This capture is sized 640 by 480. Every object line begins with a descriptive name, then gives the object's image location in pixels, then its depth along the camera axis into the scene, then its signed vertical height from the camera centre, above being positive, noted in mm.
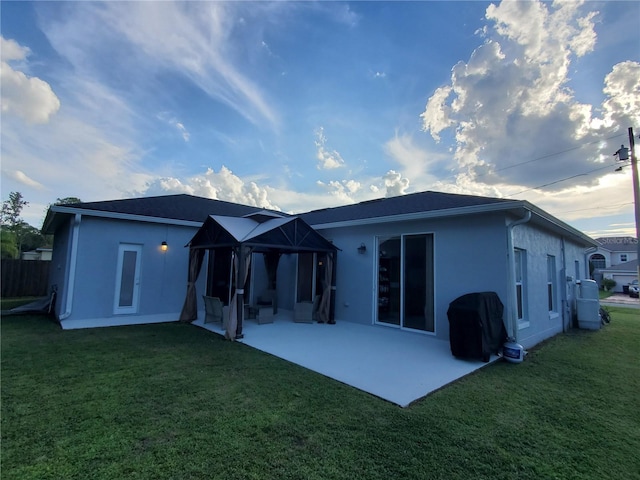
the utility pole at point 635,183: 11894 +3800
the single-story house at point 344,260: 6559 +147
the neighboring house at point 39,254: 23503 +261
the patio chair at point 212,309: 7857 -1303
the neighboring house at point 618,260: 31875 +1705
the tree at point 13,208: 36219 +6007
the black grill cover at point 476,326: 5323 -1056
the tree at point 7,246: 22062 +809
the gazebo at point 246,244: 7133 +519
